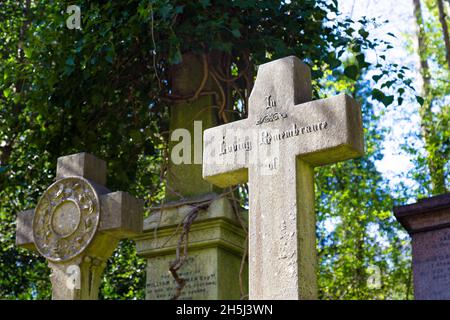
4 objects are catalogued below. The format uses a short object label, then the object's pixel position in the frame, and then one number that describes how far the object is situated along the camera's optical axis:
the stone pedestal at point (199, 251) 7.07
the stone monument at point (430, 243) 7.92
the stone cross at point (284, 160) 4.48
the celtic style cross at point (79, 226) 5.93
